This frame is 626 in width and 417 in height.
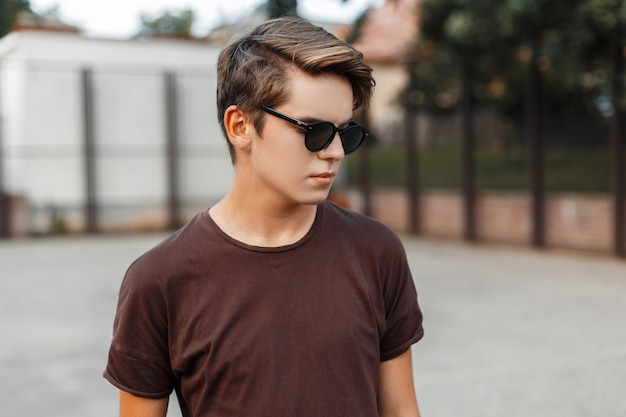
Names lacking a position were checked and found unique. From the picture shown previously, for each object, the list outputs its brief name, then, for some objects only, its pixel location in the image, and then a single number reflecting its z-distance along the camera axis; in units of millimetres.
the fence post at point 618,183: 11625
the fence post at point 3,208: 16812
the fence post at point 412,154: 16047
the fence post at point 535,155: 13156
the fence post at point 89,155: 17469
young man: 1580
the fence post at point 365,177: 17527
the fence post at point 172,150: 18250
